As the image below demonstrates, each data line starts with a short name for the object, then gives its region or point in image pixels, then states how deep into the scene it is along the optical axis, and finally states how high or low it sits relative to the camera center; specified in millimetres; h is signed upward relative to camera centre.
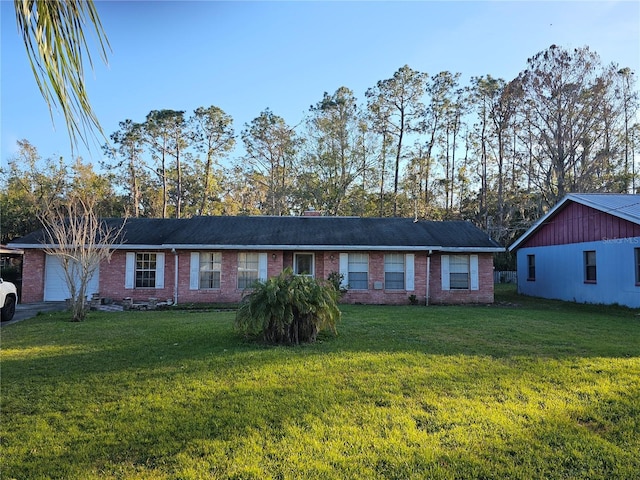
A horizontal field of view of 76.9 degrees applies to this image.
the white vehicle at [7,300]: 10828 -1061
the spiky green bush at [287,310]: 7258 -865
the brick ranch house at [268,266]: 15984 -100
